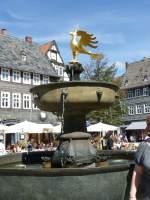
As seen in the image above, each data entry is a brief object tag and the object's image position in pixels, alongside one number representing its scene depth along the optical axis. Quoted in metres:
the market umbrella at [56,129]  20.15
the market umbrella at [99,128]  18.88
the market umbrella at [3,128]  18.11
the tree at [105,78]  30.00
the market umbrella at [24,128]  17.89
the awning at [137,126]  40.72
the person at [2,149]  13.57
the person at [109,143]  13.78
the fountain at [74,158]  3.84
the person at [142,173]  3.17
